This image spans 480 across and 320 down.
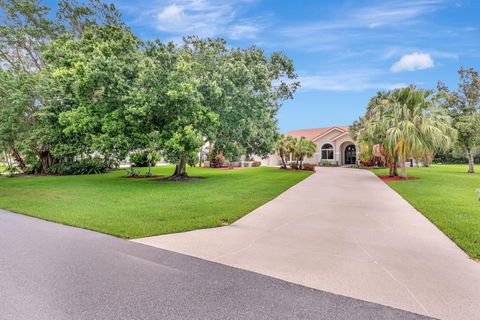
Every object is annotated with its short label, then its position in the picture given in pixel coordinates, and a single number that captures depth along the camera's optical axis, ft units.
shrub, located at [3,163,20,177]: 85.92
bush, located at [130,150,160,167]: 55.10
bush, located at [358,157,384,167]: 113.15
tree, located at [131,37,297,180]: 46.55
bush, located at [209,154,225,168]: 116.71
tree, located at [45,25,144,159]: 47.67
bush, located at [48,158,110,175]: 82.69
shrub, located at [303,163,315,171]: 98.48
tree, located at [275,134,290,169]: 99.38
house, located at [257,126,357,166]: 129.54
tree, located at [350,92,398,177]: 63.00
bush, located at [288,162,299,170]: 102.84
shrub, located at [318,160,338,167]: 127.65
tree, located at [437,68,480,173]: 82.53
